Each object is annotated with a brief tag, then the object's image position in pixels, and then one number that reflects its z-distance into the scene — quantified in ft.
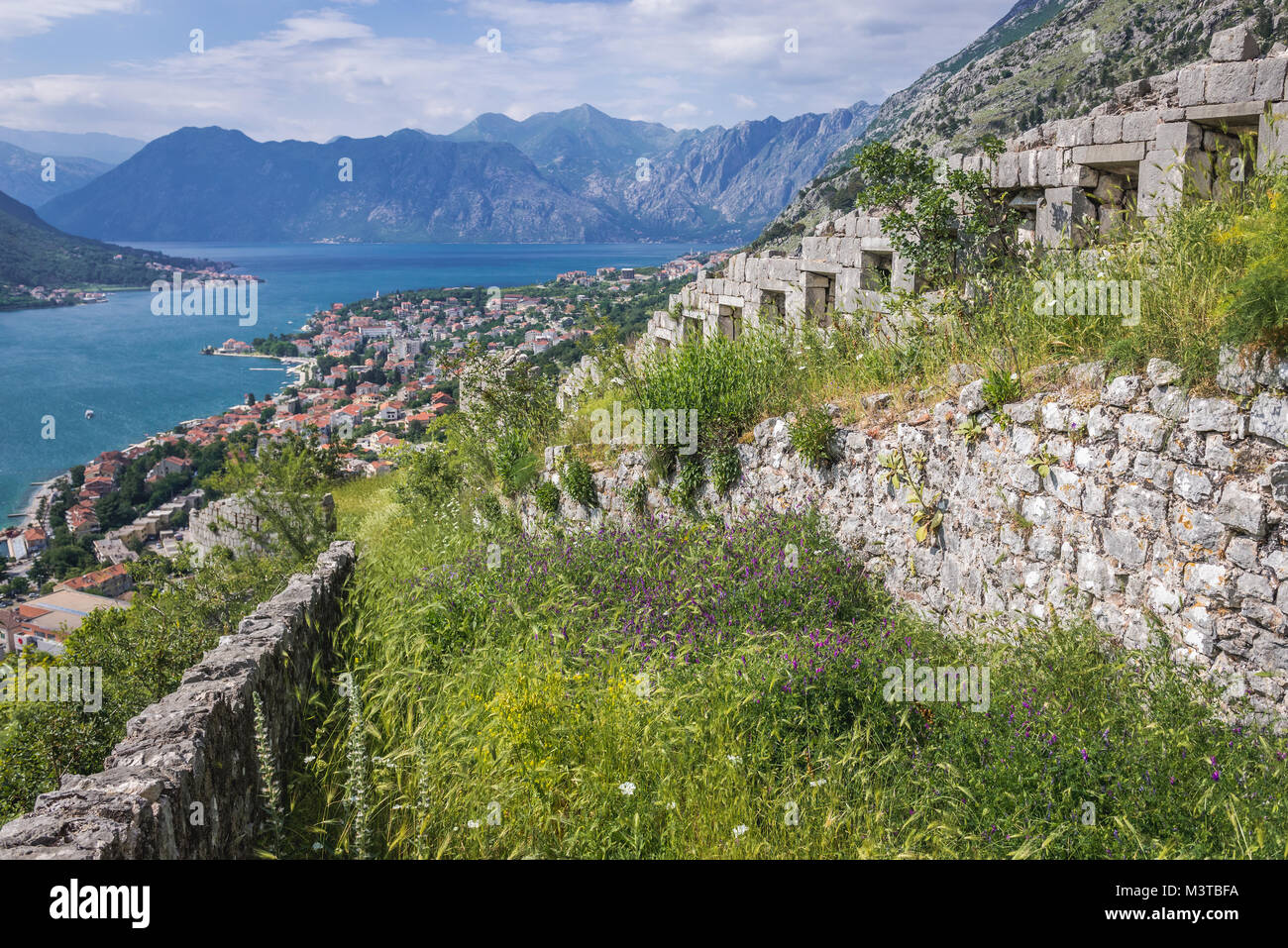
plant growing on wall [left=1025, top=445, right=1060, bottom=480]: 18.71
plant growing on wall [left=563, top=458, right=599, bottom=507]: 30.96
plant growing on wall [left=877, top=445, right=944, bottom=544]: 21.54
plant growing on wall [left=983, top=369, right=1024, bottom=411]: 20.07
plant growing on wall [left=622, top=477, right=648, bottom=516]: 29.22
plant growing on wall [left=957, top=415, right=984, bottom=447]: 20.57
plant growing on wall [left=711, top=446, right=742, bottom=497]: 26.86
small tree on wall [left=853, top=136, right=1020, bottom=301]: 32.96
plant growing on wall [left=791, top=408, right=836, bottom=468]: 24.30
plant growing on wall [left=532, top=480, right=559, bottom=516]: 32.42
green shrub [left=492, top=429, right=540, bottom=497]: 34.73
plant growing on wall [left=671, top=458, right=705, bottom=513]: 27.76
